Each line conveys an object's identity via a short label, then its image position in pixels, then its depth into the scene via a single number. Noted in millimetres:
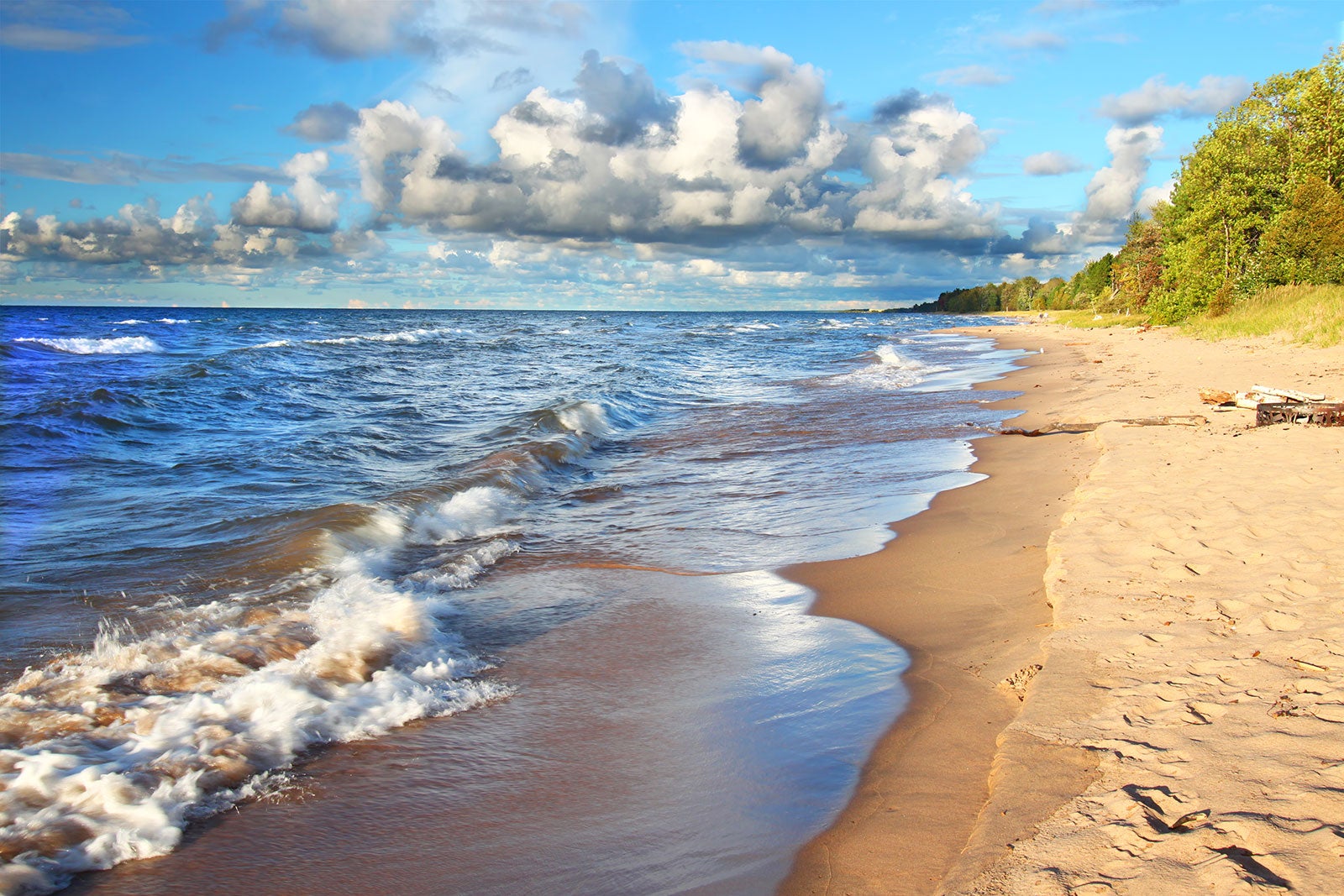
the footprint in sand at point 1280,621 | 4326
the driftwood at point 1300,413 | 9766
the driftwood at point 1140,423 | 11273
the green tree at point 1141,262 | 51219
